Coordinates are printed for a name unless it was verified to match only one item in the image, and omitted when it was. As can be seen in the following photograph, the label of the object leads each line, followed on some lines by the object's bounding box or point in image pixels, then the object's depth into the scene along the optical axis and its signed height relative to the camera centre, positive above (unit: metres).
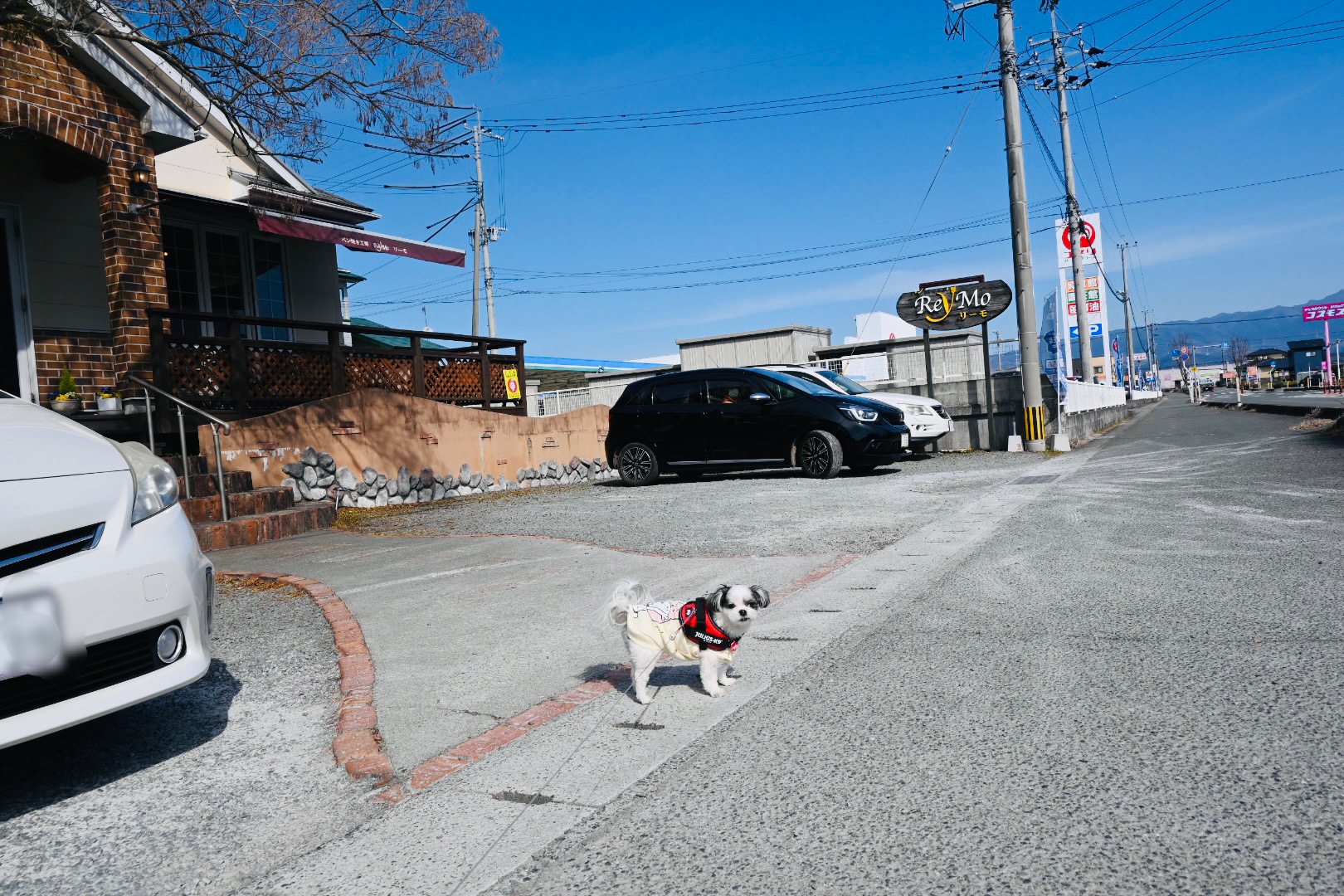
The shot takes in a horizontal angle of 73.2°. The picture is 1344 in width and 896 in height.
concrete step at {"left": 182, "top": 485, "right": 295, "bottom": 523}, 8.58 -0.41
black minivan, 12.60 -0.06
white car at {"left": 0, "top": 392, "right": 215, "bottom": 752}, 2.68 -0.35
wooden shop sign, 18.58 +2.16
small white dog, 3.41 -0.76
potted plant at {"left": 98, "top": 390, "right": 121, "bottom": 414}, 9.58 +0.74
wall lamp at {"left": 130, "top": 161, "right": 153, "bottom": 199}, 10.33 +3.33
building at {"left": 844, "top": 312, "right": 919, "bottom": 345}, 51.00 +5.03
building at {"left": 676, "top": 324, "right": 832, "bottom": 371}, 30.86 +2.69
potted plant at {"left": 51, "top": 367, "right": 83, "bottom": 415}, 9.23 +0.84
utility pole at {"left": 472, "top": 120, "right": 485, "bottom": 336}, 35.88 +8.86
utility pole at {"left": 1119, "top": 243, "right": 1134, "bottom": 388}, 65.56 +4.04
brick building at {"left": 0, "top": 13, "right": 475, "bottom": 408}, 9.76 +3.13
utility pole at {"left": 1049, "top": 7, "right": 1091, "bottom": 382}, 29.33 +5.65
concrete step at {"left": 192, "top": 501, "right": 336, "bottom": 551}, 8.30 -0.64
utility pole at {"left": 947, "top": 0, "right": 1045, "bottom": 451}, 16.94 +2.92
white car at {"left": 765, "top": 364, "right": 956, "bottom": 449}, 14.69 +0.06
